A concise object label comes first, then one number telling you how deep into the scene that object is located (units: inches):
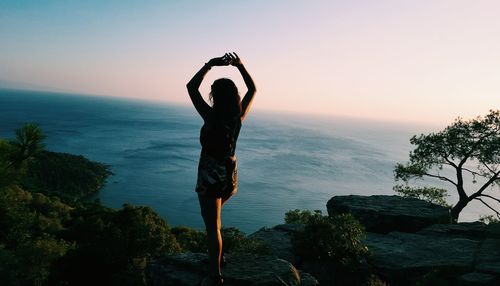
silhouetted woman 210.4
